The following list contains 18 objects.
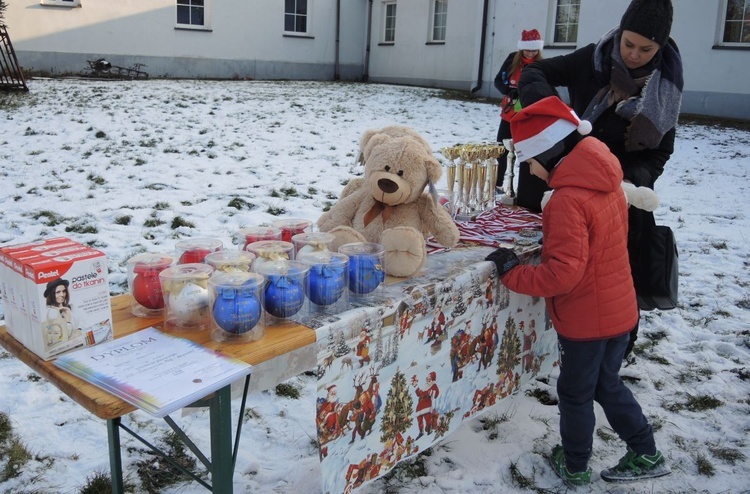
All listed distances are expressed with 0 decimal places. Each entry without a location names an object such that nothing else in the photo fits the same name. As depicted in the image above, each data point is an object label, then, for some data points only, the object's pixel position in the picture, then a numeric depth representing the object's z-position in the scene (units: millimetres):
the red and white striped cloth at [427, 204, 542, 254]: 2592
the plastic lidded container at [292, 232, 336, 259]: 1903
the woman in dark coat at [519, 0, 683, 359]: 2340
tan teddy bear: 2080
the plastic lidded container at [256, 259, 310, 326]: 1653
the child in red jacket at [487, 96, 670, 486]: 2047
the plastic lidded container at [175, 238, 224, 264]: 1860
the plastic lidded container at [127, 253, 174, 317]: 1686
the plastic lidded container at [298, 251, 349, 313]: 1760
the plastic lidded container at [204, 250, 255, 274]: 1696
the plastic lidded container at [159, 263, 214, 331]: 1608
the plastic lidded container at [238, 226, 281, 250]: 1998
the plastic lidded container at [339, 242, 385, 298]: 1882
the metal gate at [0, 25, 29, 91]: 10445
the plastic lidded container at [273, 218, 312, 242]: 2139
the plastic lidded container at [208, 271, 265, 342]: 1533
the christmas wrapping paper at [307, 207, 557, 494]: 1825
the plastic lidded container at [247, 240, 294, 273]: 1777
